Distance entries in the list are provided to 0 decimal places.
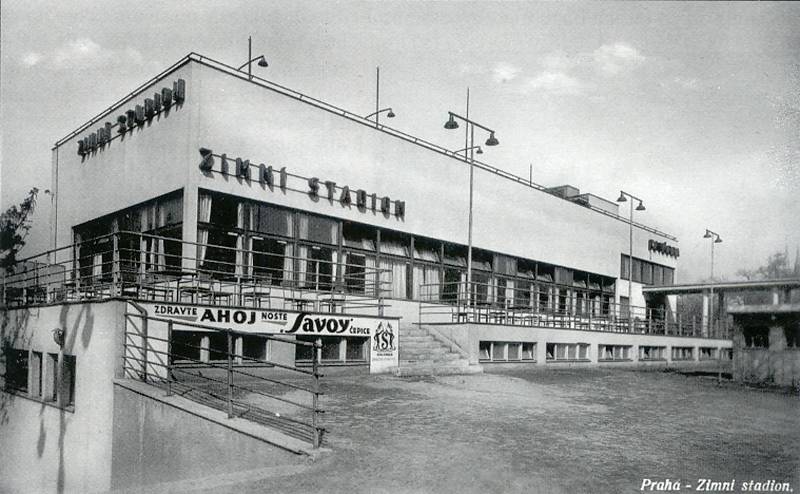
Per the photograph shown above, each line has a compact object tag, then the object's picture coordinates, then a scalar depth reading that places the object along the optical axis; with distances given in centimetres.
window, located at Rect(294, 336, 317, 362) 1328
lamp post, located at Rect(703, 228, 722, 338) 3044
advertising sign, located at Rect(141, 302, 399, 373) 1088
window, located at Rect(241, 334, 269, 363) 1255
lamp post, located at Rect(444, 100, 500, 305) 1797
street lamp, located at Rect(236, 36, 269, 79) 1592
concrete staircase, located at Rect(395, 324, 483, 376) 1435
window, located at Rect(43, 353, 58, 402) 1216
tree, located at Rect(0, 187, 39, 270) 1867
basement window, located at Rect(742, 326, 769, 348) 1568
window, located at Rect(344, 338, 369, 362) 1393
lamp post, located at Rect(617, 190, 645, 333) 2711
